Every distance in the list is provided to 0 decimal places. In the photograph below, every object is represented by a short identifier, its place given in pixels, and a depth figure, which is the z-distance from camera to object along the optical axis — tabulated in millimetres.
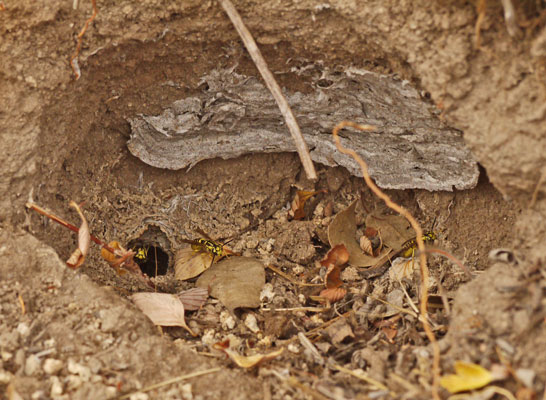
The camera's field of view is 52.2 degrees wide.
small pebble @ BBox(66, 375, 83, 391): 1866
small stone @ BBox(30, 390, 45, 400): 1822
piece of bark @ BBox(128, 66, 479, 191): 2510
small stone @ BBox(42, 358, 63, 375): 1888
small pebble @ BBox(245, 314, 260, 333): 2408
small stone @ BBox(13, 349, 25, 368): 1912
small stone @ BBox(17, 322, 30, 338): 1984
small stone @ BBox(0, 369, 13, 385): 1850
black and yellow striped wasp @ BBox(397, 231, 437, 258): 2775
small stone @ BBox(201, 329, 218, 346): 2314
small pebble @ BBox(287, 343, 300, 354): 2195
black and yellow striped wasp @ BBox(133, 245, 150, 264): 2955
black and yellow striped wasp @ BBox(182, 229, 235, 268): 2875
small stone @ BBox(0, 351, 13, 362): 1921
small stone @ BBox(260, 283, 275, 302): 2590
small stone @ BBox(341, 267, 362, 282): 2686
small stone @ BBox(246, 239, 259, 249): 2977
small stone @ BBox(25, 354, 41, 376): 1888
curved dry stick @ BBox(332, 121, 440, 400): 1755
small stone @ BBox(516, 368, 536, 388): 1680
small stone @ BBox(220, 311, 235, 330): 2445
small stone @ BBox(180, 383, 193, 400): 1895
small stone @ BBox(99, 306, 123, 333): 2051
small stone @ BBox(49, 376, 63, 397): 1840
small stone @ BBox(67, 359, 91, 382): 1892
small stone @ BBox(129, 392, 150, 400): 1862
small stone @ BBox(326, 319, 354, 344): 2232
